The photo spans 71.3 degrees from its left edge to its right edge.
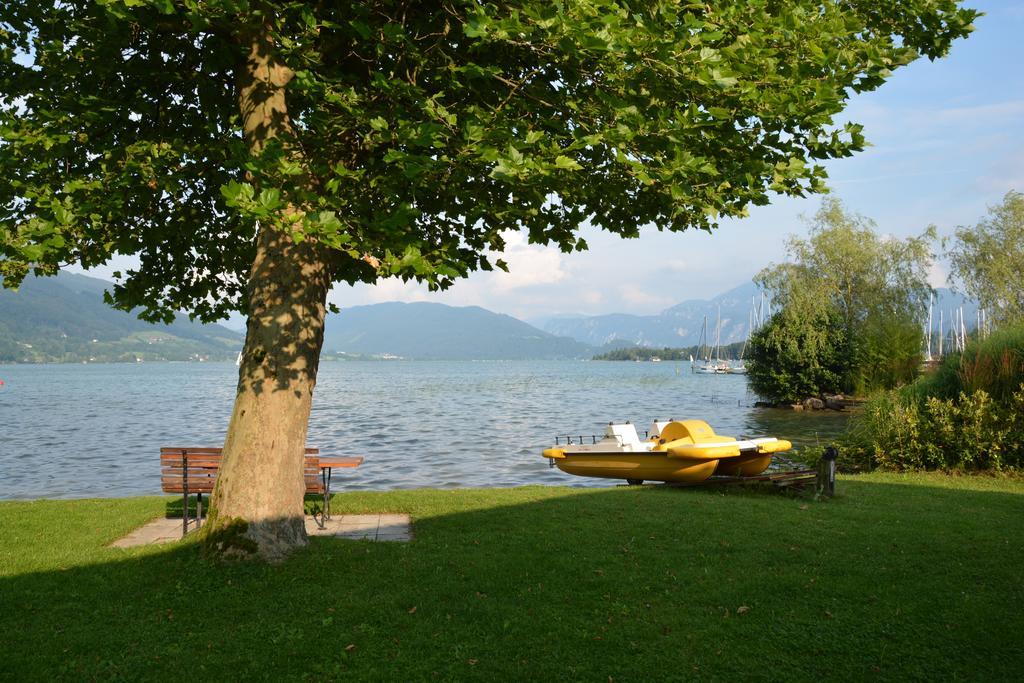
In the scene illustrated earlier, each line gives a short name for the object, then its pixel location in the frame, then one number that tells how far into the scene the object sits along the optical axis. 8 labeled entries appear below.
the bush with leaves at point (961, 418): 15.74
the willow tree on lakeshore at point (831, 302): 48.53
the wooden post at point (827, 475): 12.55
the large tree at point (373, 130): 6.13
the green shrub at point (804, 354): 48.41
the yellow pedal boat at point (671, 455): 15.02
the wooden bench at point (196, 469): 10.31
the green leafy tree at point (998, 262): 50.72
